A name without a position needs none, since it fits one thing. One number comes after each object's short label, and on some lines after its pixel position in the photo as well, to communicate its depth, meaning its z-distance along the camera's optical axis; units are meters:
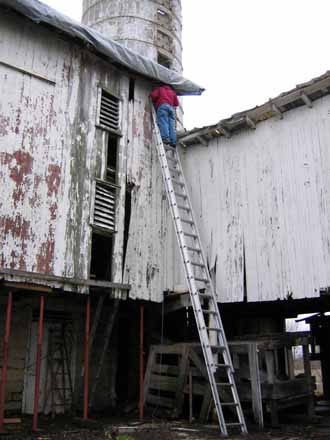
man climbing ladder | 11.90
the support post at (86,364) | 9.53
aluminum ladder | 8.41
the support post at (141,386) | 10.17
